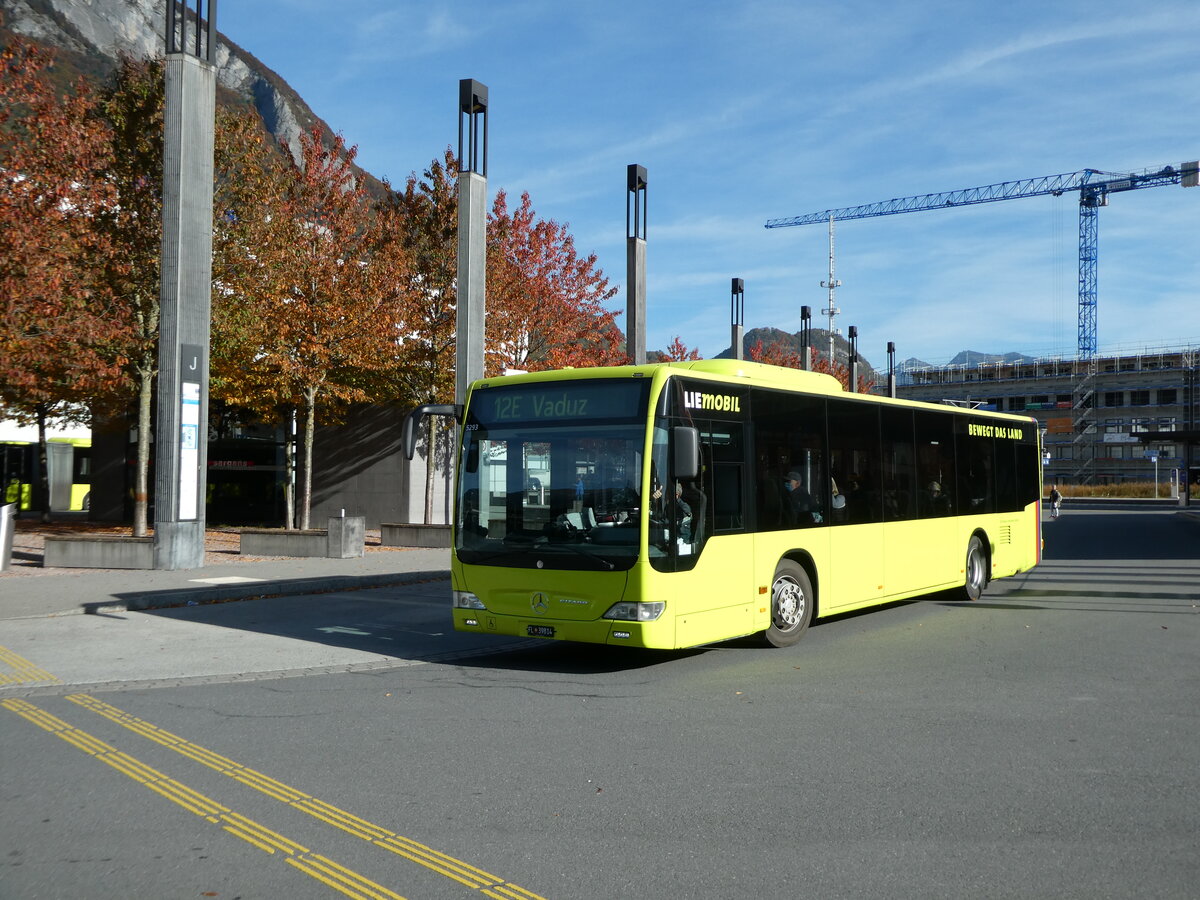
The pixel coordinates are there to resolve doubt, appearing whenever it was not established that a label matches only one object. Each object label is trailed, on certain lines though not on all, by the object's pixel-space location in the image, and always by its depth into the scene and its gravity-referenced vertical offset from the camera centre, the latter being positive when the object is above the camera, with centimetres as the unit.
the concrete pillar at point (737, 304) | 3139 +548
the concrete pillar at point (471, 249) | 2066 +461
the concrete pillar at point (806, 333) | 3712 +564
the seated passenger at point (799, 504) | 1114 -5
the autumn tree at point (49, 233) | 1941 +481
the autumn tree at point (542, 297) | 3058 +590
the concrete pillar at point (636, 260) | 2445 +524
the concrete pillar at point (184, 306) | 1855 +317
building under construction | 9575 +895
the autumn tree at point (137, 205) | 2372 +616
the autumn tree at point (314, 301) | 2600 +457
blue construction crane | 12281 +3409
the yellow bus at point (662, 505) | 940 -7
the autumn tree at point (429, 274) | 2838 +569
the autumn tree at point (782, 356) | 5872 +788
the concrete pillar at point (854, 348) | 4104 +593
